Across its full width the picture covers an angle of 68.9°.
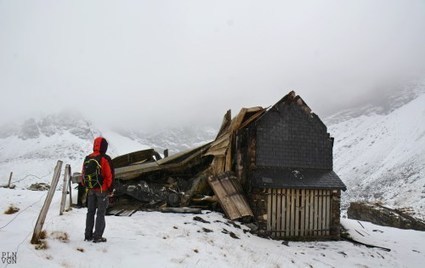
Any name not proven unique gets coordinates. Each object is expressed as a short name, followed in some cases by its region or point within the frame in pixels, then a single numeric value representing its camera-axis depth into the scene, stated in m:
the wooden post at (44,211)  6.33
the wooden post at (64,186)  9.60
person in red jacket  7.10
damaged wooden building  13.04
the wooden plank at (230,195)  12.47
